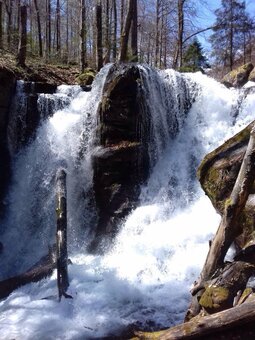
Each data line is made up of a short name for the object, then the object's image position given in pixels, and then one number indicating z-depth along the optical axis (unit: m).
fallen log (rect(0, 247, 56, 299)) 8.09
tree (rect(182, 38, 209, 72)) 27.44
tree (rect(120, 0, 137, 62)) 14.90
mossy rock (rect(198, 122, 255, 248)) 7.15
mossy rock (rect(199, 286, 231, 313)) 4.23
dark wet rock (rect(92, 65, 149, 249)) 10.65
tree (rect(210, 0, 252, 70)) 27.91
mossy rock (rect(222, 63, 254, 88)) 16.86
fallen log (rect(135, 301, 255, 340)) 3.79
